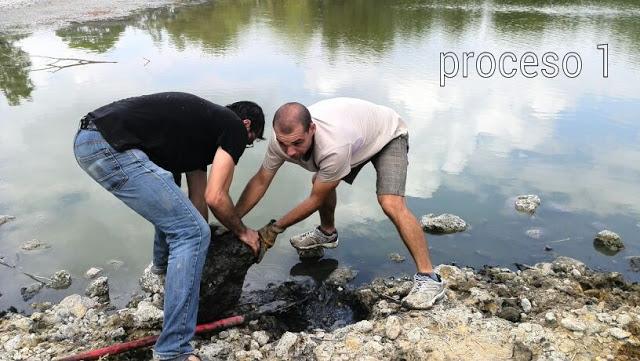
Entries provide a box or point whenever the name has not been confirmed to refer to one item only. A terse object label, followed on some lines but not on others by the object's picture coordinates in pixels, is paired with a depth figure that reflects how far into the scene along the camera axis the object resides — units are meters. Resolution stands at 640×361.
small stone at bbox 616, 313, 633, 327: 3.65
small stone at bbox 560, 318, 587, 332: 3.60
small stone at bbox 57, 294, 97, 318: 4.05
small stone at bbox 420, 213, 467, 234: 5.39
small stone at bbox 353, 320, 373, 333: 3.67
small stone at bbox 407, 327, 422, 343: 3.52
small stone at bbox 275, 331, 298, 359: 3.47
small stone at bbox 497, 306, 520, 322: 3.84
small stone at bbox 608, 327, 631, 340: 3.51
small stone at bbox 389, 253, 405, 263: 4.93
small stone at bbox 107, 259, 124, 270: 4.81
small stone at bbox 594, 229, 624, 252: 5.11
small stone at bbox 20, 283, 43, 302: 4.36
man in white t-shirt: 3.74
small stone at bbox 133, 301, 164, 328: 3.88
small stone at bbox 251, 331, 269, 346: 3.64
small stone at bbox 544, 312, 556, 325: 3.72
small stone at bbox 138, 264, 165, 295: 4.27
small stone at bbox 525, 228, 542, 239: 5.32
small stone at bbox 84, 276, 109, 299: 4.38
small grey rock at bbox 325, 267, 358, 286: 4.58
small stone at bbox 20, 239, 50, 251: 5.04
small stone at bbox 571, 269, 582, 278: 4.55
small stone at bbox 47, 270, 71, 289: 4.50
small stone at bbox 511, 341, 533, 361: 3.35
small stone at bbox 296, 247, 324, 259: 4.99
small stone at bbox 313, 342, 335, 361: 3.43
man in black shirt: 3.09
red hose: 3.33
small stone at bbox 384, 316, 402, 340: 3.56
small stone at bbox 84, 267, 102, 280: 4.65
